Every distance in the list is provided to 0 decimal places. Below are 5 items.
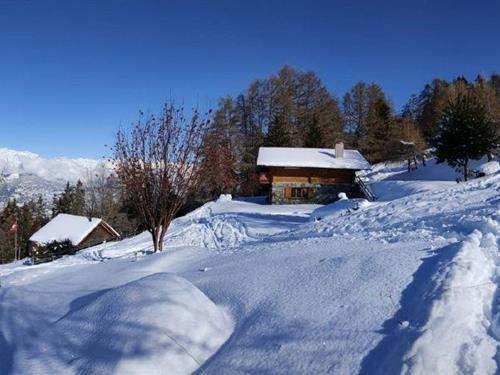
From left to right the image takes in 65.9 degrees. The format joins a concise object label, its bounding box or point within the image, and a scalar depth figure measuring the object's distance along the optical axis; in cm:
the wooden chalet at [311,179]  3262
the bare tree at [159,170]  1154
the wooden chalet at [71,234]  3030
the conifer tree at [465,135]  2469
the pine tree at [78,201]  5608
